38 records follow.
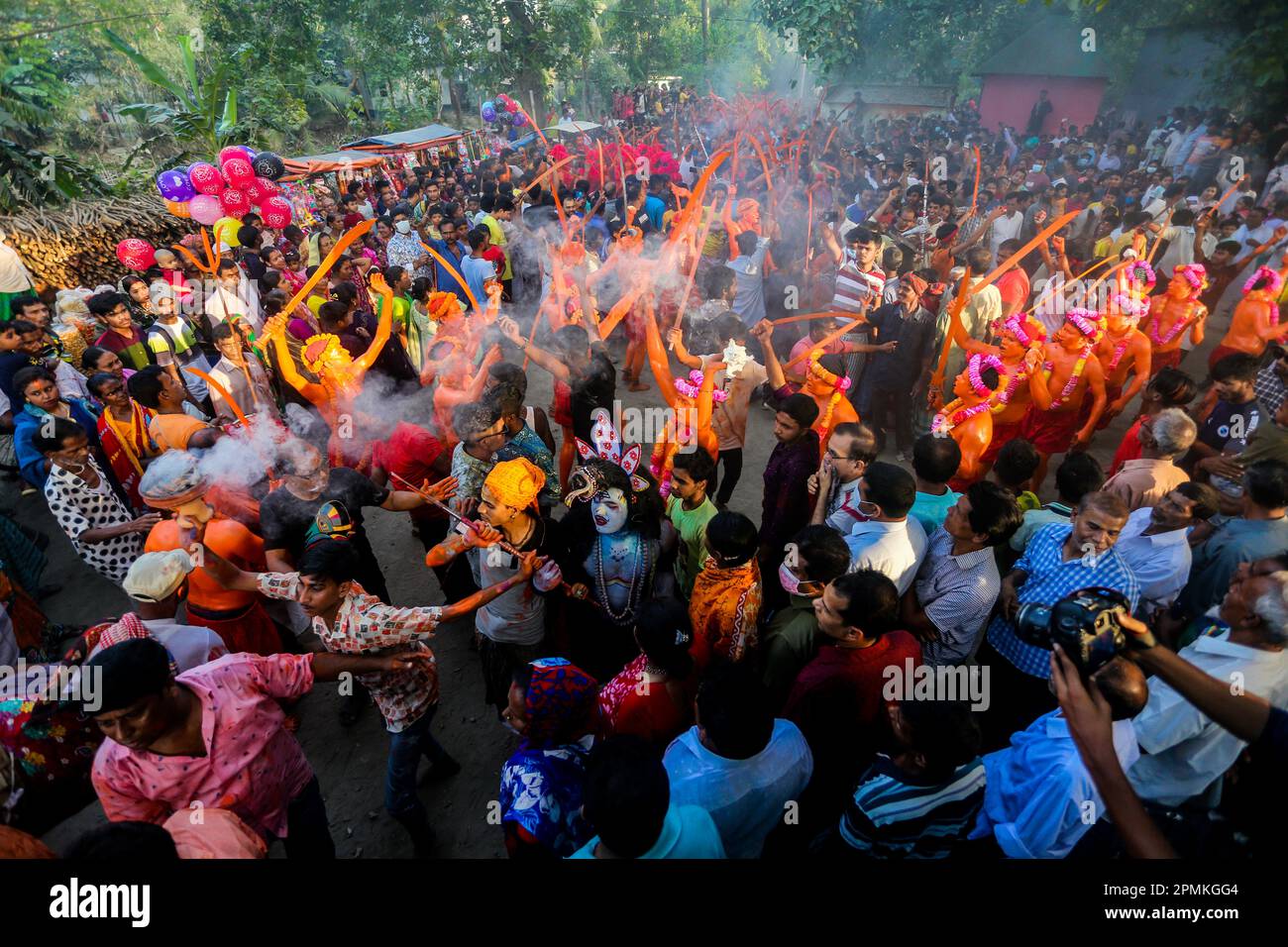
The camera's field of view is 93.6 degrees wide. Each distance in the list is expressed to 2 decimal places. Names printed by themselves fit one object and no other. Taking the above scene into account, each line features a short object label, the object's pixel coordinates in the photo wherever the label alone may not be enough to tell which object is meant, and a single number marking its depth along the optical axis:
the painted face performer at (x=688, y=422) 4.07
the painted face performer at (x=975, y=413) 4.18
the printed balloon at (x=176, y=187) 8.18
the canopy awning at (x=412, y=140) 16.62
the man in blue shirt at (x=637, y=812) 1.62
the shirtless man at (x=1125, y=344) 5.10
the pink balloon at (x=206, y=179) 8.45
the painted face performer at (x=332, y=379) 4.46
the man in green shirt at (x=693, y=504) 3.17
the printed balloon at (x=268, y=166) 9.04
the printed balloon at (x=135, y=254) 7.11
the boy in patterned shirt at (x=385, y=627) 2.51
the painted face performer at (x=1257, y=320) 5.20
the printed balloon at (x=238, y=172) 8.62
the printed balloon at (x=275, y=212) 9.04
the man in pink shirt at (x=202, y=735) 1.88
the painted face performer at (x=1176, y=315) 5.38
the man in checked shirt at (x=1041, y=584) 2.68
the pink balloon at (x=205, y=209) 8.39
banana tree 12.32
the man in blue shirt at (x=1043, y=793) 2.09
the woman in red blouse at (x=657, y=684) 2.36
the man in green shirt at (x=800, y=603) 2.64
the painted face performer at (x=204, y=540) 2.98
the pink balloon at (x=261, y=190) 8.82
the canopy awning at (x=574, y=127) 18.98
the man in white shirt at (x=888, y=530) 2.83
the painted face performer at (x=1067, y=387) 4.70
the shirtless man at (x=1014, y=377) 4.54
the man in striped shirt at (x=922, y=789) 1.79
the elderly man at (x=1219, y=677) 2.00
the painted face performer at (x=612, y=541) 3.06
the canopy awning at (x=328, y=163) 12.05
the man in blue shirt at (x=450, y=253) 7.64
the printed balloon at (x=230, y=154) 8.66
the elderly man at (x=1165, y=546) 2.94
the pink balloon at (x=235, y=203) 8.60
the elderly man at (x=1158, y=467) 3.40
